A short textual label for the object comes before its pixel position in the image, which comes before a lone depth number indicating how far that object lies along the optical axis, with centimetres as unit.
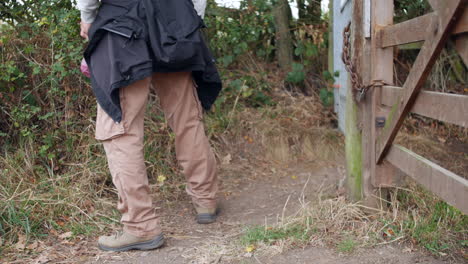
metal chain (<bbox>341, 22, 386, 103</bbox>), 280
